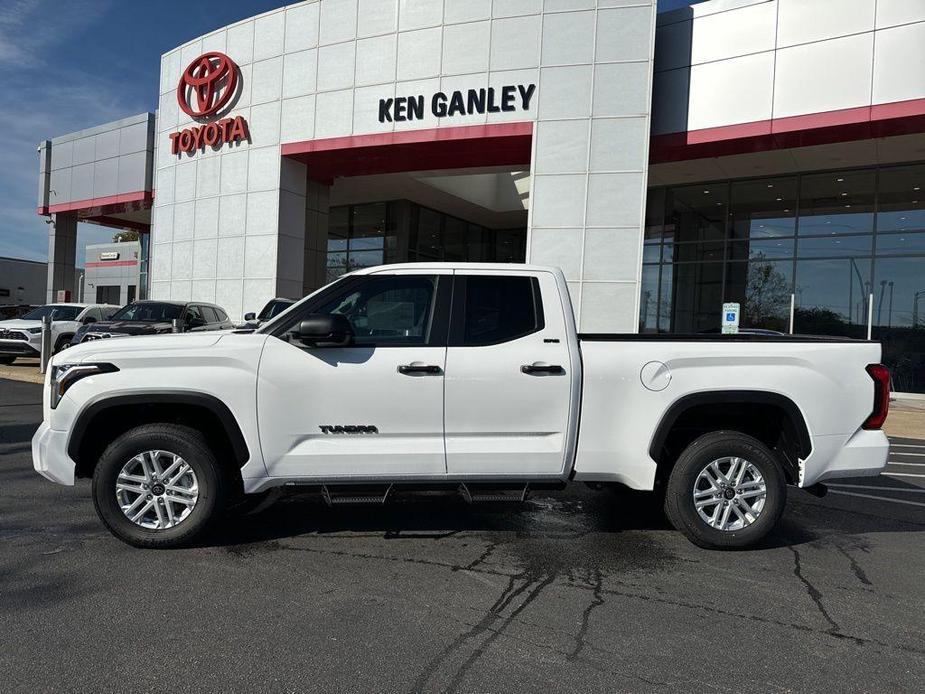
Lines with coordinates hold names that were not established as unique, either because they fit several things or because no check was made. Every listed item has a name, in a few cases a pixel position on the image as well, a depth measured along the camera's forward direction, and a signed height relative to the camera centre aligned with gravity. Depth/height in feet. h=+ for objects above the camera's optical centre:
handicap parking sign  45.70 +2.09
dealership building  46.83 +15.50
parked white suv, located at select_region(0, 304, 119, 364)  53.16 -1.36
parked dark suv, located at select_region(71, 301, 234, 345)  43.27 -0.23
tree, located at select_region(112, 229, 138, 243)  247.48 +29.62
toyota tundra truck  14.30 -1.65
